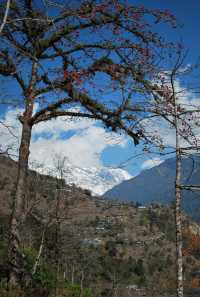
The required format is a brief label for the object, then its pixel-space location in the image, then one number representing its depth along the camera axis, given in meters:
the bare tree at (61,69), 10.28
